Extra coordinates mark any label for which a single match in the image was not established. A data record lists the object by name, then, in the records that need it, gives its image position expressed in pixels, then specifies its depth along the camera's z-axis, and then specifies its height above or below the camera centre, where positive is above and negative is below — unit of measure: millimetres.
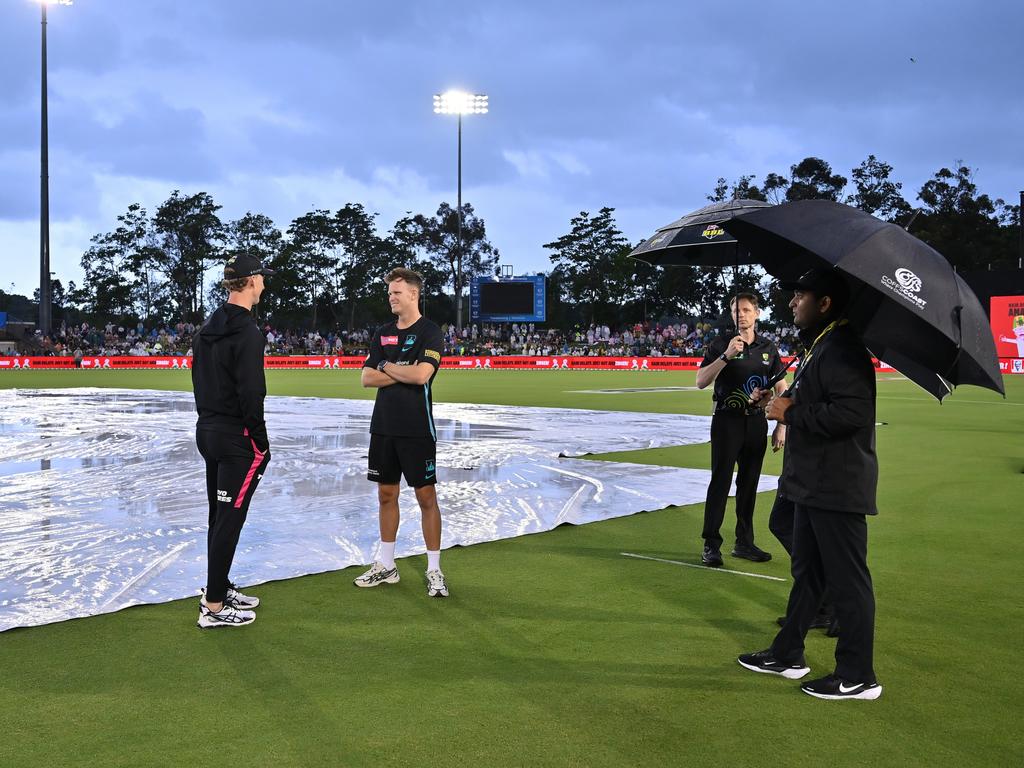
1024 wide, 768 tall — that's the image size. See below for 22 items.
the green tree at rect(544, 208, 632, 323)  79938 +8222
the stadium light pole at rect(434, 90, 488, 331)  56531 +15458
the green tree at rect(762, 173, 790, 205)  68188 +13116
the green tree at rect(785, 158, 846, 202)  66875 +13205
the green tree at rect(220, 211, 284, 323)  76250 +8778
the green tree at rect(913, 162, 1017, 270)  67625 +10302
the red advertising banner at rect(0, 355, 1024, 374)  49062 -728
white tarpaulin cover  5914 -1393
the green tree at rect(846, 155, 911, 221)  67375 +12541
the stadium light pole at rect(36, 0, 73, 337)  44688 +7043
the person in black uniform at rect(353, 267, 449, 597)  5555 -406
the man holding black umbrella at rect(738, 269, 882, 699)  3938 -441
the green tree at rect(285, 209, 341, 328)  76125 +8164
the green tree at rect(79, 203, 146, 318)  73562 +5753
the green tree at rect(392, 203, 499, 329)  85188 +10311
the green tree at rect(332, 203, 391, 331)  77188 +8119
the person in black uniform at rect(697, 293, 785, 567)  6266 -345
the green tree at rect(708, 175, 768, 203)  66075 +12535
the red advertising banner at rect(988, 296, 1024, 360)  45031 +2041
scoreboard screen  65250 +3825
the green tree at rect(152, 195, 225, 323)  75250 +8412
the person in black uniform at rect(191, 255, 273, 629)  4820 -360
